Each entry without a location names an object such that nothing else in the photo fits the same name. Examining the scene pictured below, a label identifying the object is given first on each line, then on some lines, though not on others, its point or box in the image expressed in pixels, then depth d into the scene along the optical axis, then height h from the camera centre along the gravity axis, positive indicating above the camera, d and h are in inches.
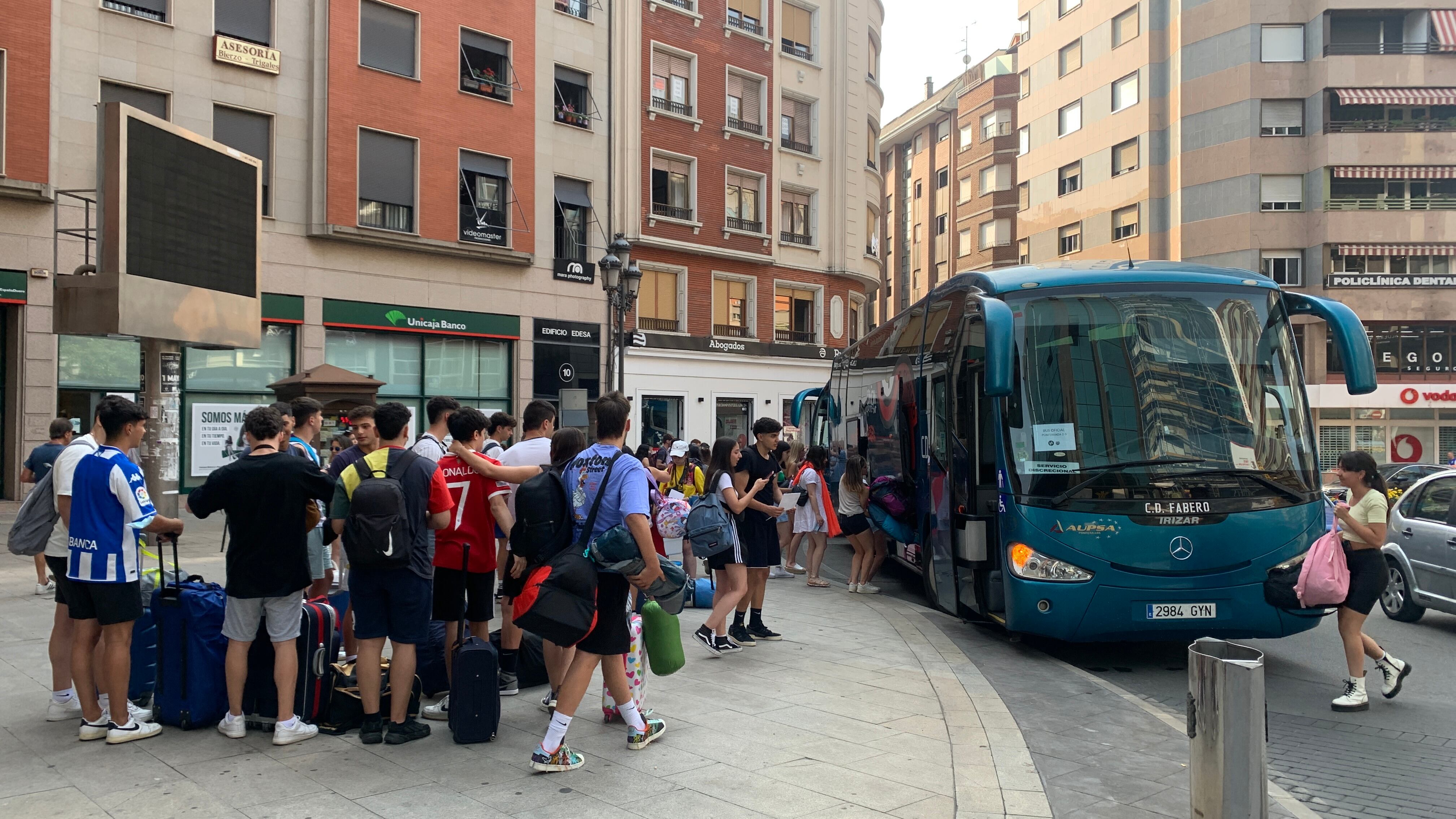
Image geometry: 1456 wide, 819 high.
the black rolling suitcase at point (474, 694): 218.5 -61.1
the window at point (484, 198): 970.1 +202.4
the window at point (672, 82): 1182.9 +383.1
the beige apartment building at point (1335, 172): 1528.1 +370.8
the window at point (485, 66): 975.6 +330.4
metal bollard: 161.3 -51.4
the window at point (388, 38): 903.1 +330.1
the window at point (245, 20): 816.3 +312.2
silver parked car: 387.2 -52.5
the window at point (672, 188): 1181.1 +258.8
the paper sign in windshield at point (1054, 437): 315.3 -7.3
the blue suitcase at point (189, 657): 224.1 -55.2
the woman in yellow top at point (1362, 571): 270.7 -41.1
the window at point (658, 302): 1176.8 +125.7
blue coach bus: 304.5 -10.9
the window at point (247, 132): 814.5 +220.7
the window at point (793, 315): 1320.1 +125.8
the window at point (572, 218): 1061.1 +199.8
